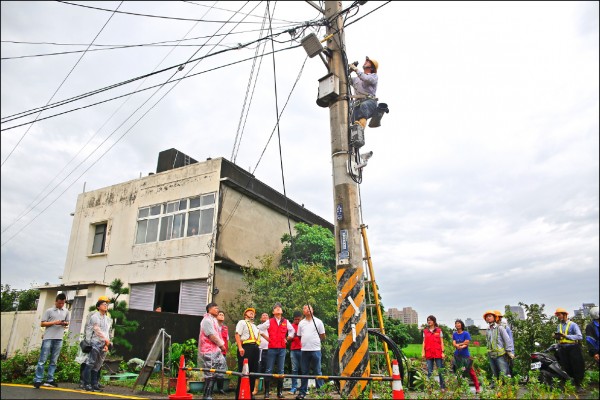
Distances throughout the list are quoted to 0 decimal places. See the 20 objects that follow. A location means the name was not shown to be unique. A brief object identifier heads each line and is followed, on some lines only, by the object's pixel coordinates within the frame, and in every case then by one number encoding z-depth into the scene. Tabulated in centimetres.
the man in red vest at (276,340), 804
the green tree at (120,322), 1202
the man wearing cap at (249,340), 791
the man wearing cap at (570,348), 759
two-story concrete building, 1579
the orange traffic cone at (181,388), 690
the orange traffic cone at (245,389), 574
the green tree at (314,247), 1701
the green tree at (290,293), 1269
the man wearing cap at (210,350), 652
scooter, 773
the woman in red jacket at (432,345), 867
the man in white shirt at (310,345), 778
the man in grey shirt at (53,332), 777
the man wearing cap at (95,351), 755
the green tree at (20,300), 2586
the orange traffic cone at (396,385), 480
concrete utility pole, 607
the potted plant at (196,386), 861
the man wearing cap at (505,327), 841
